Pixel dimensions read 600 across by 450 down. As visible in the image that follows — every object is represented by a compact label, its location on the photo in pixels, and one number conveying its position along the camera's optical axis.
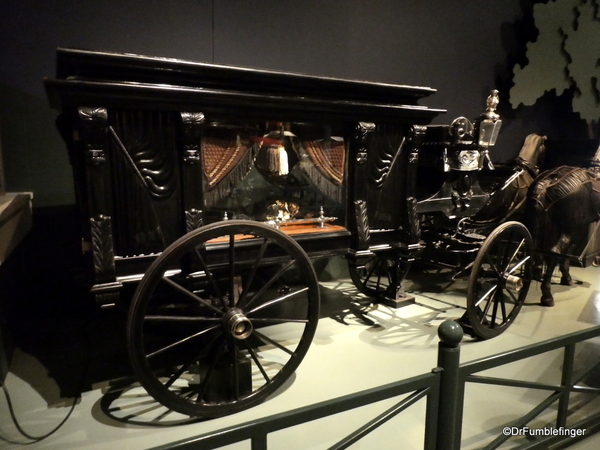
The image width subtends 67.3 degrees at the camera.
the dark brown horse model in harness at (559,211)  3.67
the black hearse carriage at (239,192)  2.08
